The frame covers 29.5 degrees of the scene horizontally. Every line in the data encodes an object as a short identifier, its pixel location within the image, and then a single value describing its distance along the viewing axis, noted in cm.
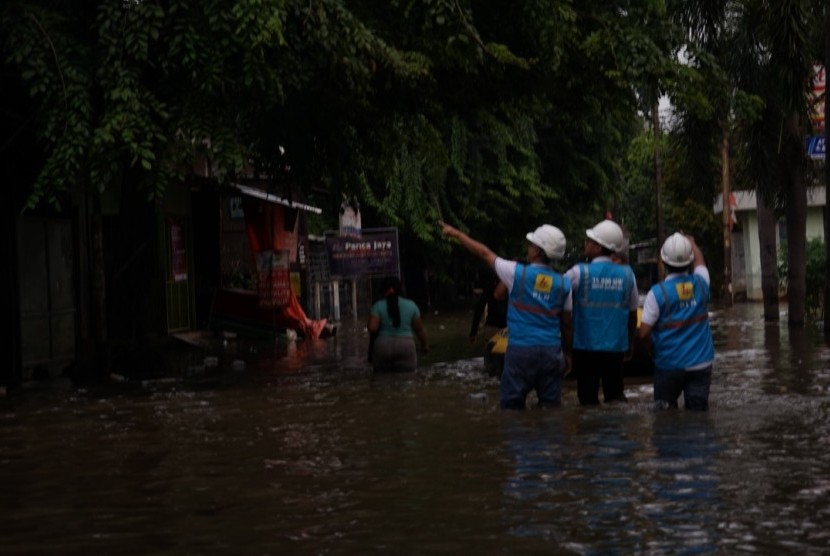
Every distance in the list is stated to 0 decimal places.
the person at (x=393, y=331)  1831
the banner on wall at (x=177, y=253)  3003
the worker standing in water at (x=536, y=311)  1127
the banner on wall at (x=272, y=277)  2939
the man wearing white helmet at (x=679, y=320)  1124
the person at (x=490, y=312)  1961
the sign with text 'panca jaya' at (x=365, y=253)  3734
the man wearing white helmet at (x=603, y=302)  1155
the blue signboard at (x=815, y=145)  2648
